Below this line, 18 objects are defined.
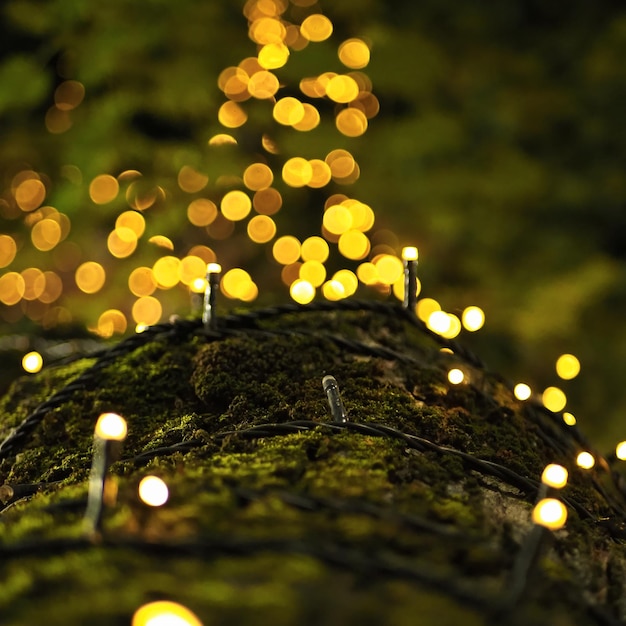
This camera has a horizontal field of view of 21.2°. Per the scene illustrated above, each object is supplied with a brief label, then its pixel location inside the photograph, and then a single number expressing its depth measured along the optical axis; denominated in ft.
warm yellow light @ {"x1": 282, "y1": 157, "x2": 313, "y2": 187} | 5.61
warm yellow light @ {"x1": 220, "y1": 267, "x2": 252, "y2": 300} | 5.41
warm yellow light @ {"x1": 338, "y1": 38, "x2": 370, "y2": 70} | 5.00
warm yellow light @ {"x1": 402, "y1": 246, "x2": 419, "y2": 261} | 2.69
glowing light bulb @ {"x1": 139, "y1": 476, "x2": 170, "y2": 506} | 2.20
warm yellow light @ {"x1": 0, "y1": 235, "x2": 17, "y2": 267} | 5.18
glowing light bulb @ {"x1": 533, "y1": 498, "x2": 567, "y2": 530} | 2.12
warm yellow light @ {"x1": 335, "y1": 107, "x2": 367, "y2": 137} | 5.58
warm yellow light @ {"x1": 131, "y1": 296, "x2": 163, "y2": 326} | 5.45
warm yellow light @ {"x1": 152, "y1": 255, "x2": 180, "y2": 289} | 5.19
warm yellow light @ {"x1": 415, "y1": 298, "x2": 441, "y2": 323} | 3.97
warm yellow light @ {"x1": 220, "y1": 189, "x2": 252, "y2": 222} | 5.49
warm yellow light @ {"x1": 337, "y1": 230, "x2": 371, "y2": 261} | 6.02
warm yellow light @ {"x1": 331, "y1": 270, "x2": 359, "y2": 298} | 5.18
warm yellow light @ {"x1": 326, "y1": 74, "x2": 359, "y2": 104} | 5.47
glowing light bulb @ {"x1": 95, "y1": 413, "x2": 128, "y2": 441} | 2.17
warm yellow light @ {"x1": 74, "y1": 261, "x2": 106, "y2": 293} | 5.68
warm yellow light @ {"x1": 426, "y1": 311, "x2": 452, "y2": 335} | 2.77
